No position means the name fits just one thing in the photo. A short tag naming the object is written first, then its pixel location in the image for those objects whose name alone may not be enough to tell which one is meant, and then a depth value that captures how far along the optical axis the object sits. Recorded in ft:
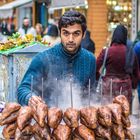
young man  9.88
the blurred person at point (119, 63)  22.33
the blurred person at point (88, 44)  28.32
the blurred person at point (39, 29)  50.29
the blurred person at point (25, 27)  53.18
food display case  19.28
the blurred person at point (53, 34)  32.83
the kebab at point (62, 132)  8.22
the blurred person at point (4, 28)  66.56
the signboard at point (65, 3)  23.66
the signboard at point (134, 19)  44.82
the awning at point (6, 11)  72.45
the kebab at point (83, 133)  8.22
